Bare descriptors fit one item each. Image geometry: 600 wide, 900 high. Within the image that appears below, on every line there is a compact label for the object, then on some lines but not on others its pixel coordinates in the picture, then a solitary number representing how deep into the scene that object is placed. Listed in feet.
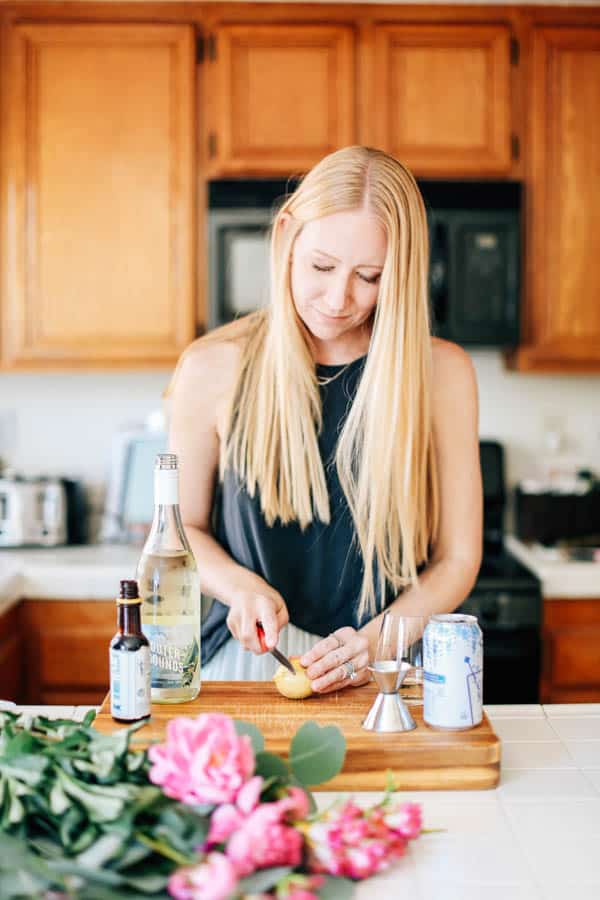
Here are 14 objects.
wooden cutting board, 3.78
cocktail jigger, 3.95
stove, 8.71
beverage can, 3.85
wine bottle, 4.12
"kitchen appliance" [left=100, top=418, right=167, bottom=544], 10.12
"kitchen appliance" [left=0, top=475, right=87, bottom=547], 9.75
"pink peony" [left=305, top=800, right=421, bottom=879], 2.99
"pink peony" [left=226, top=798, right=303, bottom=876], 2.82
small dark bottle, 3.71
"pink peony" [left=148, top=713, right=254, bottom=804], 2.99
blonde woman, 4.89
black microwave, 9.43
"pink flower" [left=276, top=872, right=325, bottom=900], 2.75
